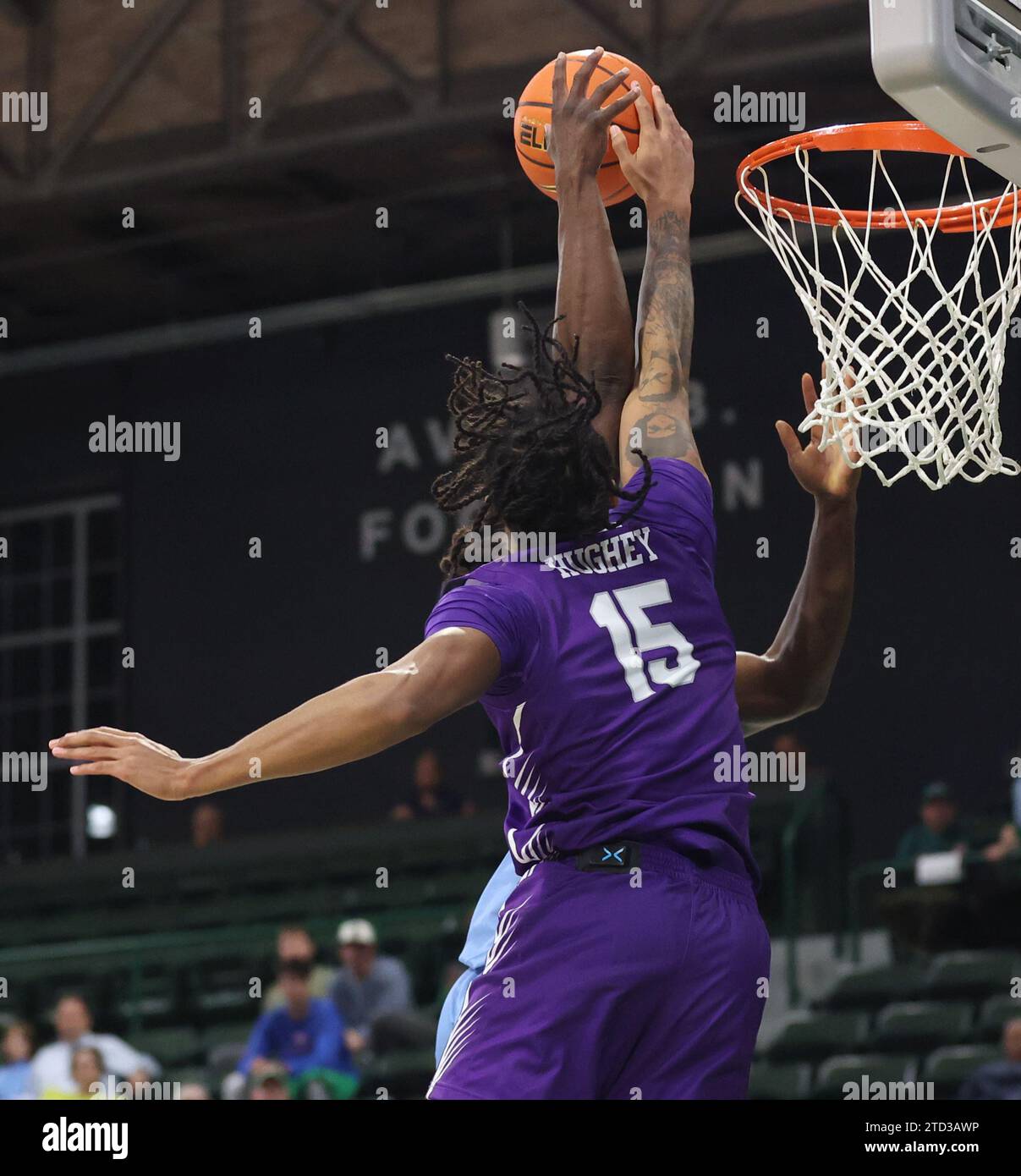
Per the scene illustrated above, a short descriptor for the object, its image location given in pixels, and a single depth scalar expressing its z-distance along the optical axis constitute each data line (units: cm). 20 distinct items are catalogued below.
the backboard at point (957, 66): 686
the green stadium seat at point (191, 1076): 2009
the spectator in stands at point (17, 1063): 1981
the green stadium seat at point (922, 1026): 1759
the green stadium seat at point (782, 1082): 1755
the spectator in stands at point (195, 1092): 1886
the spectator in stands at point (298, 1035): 1878
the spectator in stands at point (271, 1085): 1764
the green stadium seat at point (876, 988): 1853
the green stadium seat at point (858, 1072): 1697
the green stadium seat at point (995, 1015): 1748
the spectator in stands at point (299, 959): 1936
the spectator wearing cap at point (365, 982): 2009
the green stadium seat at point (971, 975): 1800
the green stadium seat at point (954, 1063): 1656
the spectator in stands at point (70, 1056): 1941
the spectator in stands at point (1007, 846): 1884
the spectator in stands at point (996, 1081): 1548
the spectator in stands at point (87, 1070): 1895
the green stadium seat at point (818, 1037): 1819
